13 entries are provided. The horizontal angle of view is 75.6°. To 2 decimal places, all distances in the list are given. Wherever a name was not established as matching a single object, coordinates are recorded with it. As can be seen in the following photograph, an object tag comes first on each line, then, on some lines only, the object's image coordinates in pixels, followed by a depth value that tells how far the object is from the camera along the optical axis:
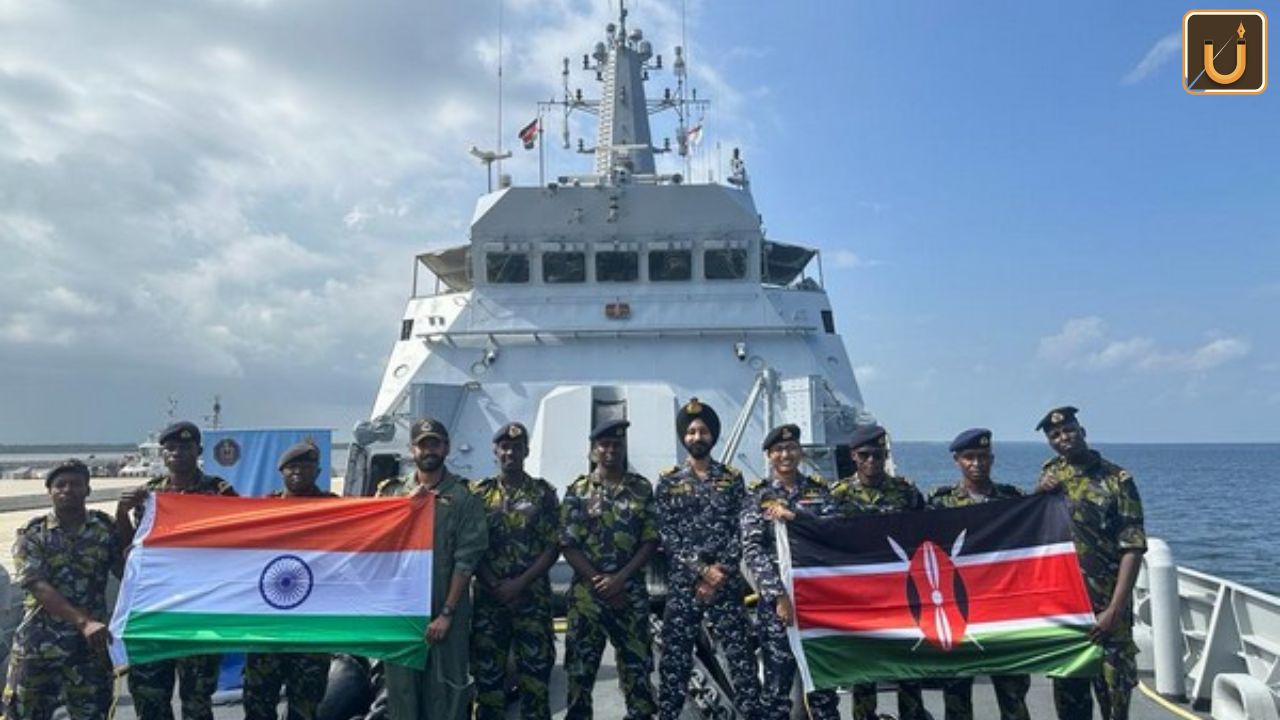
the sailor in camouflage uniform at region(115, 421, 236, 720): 4.05
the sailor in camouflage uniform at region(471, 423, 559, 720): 4.12
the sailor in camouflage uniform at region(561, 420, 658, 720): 4.12
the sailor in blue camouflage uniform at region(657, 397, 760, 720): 4.11
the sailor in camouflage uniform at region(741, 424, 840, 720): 3.99
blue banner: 7.48
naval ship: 7.83
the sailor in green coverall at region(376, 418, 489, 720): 3.92
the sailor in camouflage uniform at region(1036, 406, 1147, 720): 4.00
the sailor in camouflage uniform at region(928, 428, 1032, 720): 4.10
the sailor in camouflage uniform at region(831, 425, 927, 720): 4.15
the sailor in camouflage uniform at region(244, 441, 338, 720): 4.13
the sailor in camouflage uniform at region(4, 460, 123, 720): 3.94
